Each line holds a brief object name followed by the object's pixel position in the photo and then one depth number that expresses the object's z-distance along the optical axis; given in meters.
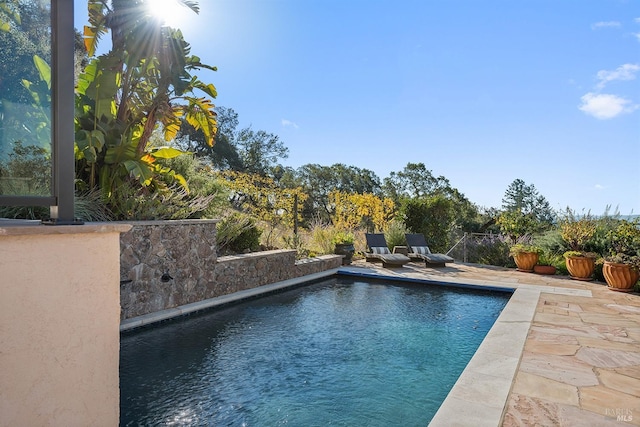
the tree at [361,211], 13.81
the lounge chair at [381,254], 10.00
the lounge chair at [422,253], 10.38
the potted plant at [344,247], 10.60
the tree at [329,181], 26.20
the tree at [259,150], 23.50
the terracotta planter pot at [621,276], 7.40
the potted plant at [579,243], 8.77
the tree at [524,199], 34.78
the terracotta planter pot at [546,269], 9.65
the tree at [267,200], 11.30
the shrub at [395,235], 12.05
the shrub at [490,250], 11.34
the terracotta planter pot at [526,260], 9.86
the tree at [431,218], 13.12
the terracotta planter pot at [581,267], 8.73
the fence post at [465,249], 12.30
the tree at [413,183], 29.16
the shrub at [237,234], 7.64
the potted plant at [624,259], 7.42
